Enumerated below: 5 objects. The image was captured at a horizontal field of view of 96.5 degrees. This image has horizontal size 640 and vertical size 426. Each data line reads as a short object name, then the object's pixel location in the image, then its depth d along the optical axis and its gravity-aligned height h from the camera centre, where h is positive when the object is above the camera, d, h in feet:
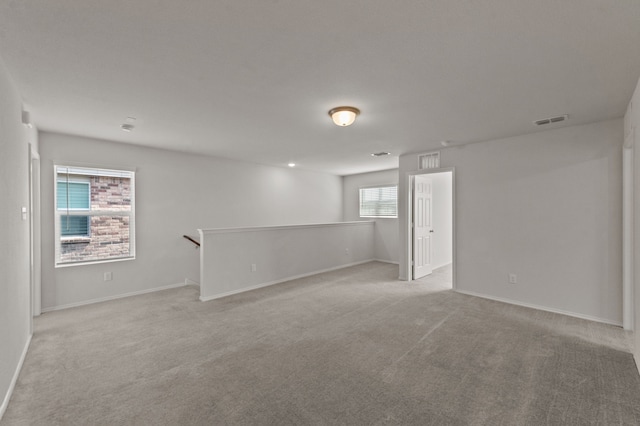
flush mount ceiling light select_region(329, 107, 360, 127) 10.14 +3.48
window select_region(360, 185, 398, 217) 24.94 +0.96
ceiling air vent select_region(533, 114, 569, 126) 11.10 +3.66
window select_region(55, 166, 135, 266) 13.73 -0.09
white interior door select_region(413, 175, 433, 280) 18.58 -0.92
